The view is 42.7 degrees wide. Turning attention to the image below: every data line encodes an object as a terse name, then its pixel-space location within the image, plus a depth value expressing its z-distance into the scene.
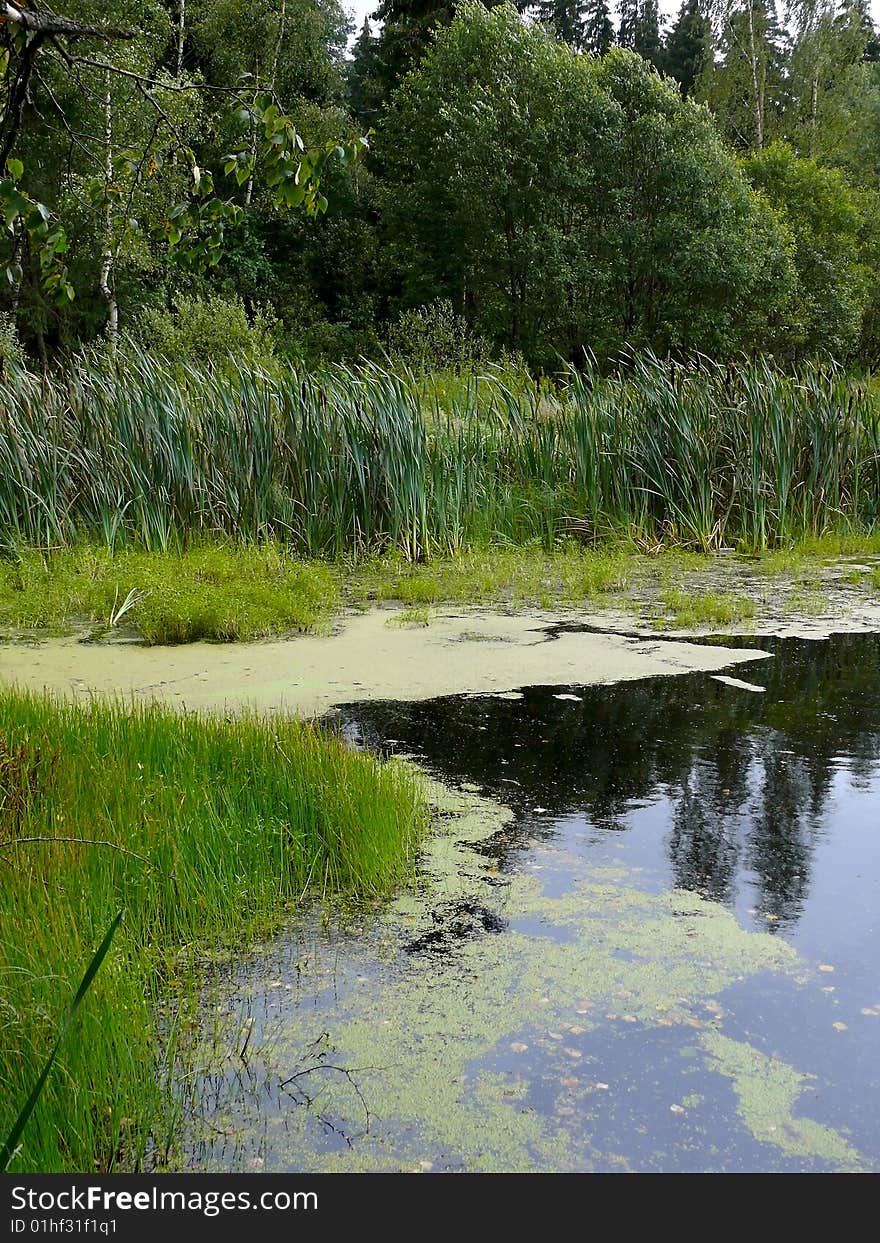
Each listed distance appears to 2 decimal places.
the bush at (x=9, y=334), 14.64
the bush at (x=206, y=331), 17.06
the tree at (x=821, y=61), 27.17
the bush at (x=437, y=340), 17.77
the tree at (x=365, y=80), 26.86
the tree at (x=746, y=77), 27.55
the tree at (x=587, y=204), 20.38
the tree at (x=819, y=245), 22.61
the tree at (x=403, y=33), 24.75
